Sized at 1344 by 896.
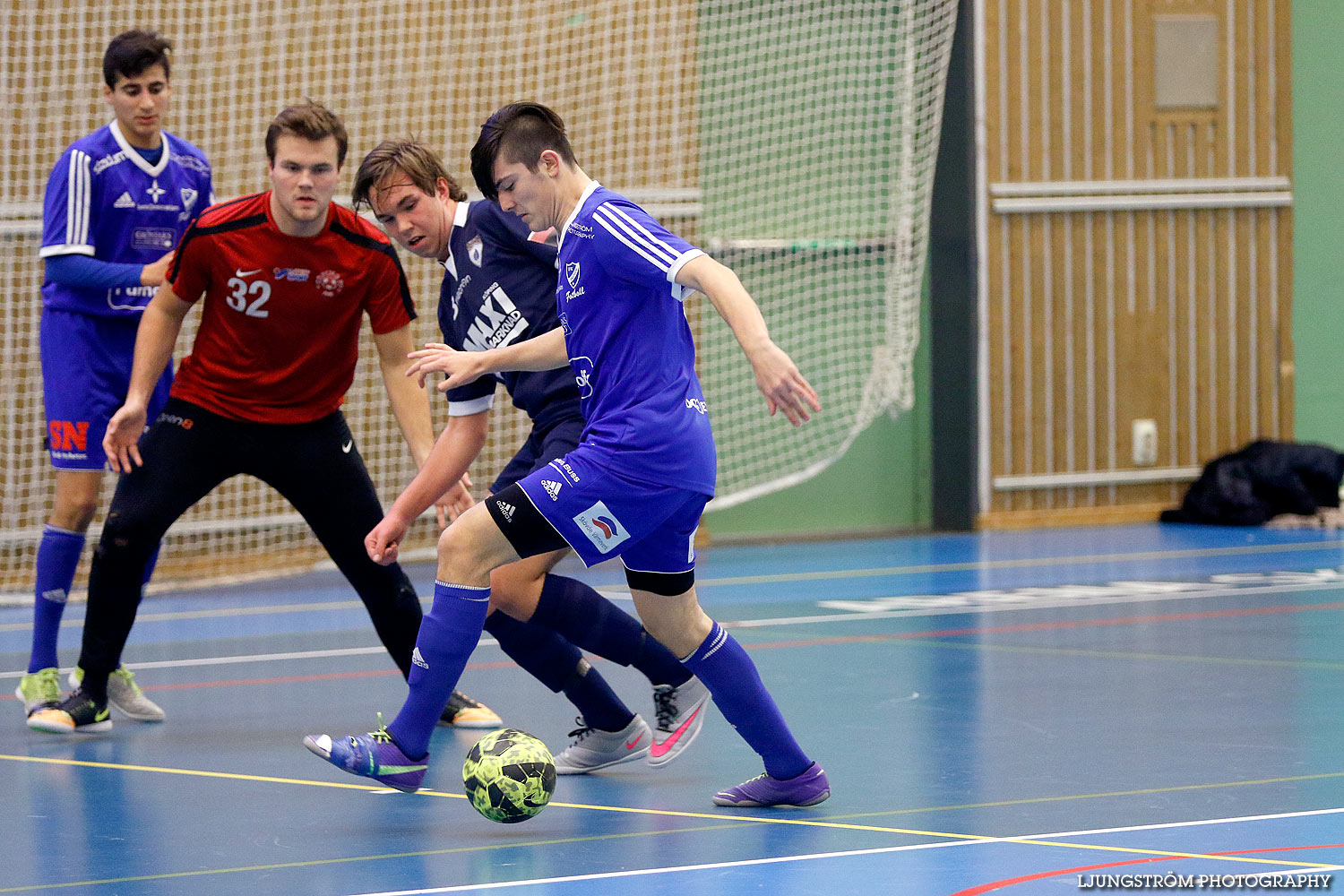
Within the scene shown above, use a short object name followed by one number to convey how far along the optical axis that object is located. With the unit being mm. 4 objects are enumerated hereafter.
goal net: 20047
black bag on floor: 24875
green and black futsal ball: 8352
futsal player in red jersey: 11055
